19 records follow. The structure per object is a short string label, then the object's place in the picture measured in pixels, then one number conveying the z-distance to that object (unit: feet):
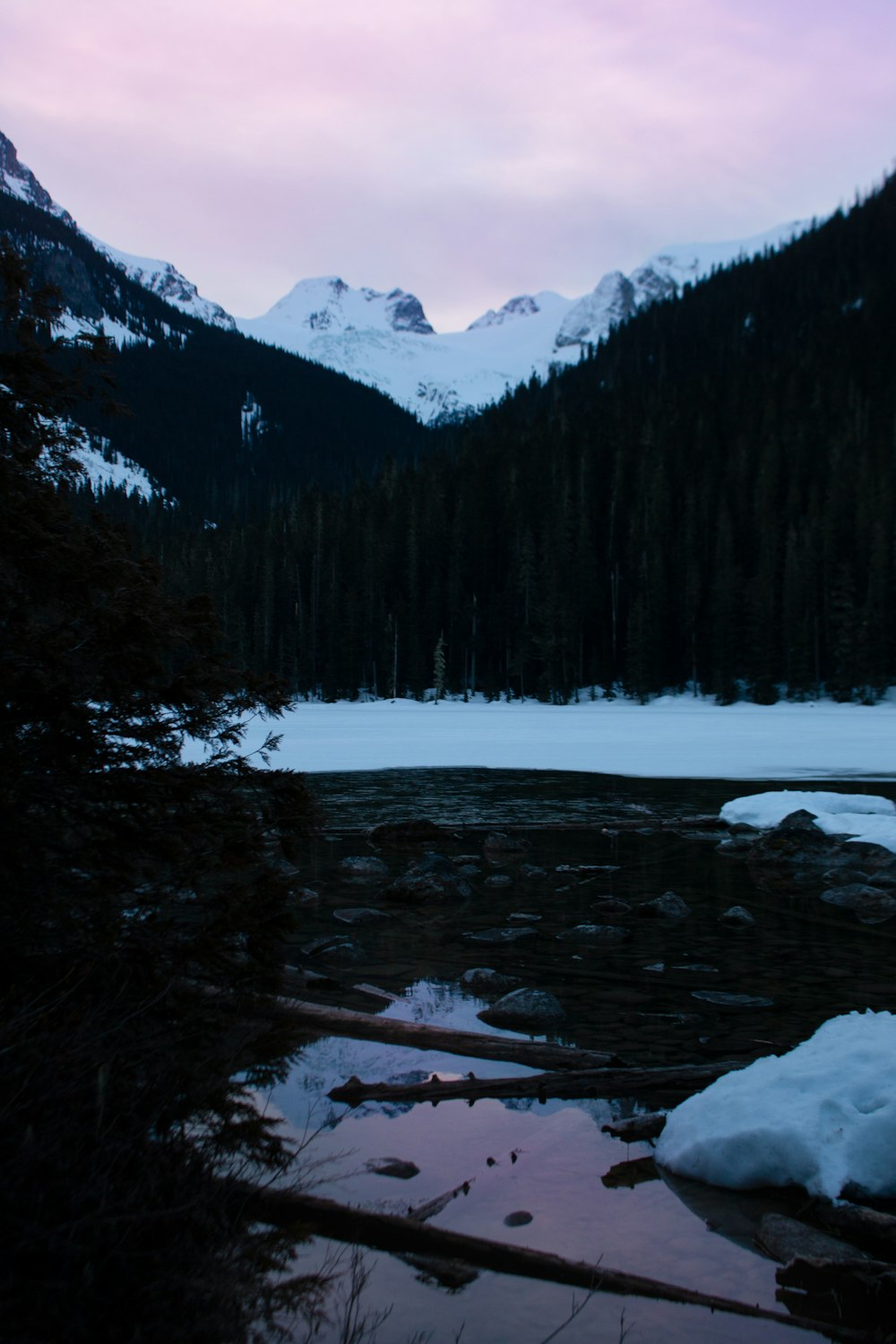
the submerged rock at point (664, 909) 31.89
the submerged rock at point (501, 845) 44.16
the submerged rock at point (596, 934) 28.60
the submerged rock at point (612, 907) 32.37
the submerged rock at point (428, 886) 34.04
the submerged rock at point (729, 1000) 22.71
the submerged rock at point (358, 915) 31.37
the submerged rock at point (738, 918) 30.99
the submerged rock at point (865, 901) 32.50
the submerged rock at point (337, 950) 26.44
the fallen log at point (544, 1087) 16.79
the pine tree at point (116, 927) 7.82
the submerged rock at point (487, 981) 23.72
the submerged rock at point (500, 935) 28.66
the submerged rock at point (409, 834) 46.24
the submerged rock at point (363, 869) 38.81
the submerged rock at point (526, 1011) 21.11
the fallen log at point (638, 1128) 15.30
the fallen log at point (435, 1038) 17.81
